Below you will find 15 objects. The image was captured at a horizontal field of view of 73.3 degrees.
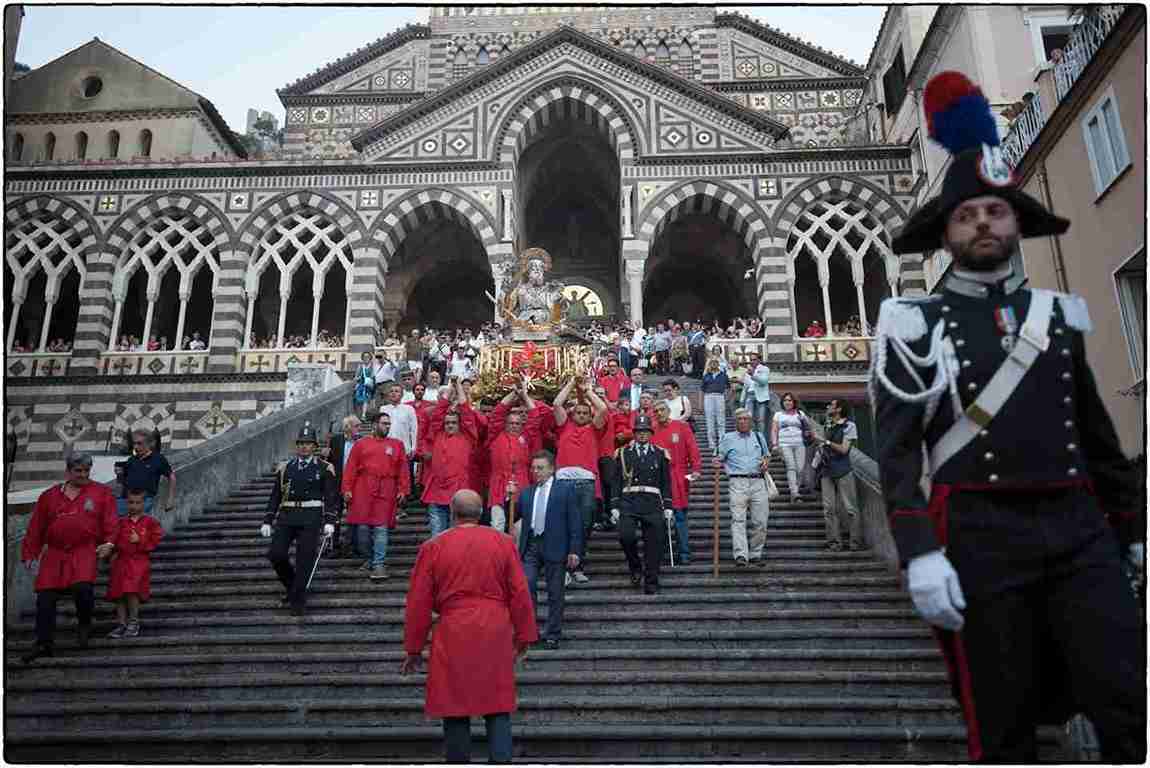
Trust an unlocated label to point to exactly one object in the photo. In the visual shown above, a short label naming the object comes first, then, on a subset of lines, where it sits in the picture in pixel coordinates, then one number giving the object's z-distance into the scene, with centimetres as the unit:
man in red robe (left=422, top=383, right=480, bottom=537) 888
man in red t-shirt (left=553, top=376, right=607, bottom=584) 838
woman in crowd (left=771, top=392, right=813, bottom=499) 1091
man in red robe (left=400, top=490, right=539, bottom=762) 449
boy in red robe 785
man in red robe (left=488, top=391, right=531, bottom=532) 875
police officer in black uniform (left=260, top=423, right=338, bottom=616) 792
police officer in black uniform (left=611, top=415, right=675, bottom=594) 806
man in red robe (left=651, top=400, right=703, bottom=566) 909
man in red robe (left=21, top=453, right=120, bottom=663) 747
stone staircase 582
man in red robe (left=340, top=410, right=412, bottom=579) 873
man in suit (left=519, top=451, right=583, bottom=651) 724
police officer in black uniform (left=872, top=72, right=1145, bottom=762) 263
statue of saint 1478
